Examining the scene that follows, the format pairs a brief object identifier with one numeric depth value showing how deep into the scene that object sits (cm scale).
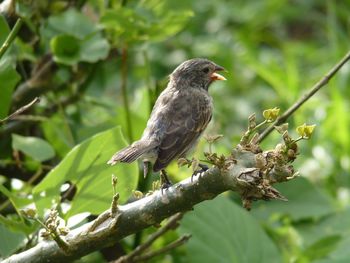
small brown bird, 645
